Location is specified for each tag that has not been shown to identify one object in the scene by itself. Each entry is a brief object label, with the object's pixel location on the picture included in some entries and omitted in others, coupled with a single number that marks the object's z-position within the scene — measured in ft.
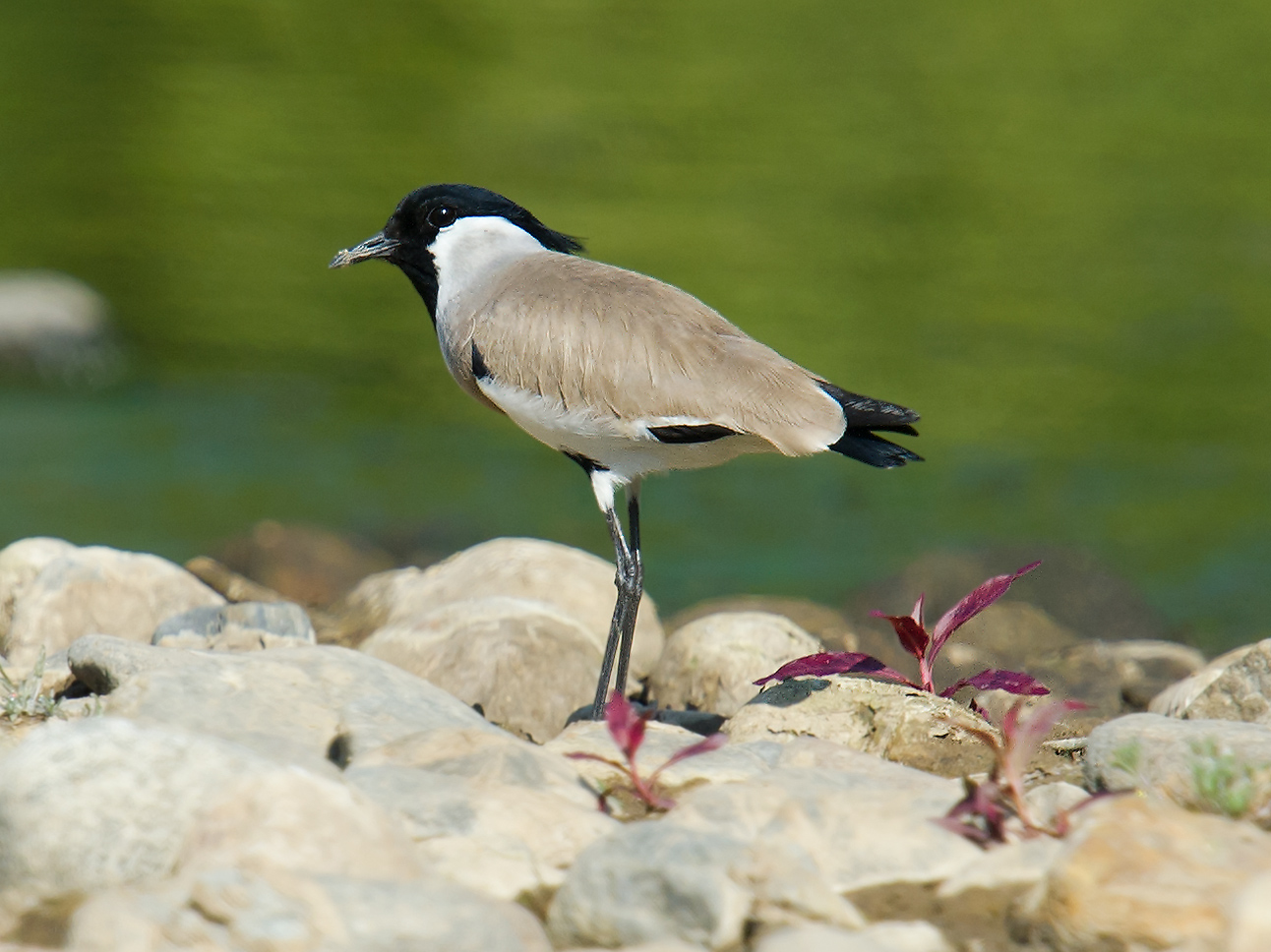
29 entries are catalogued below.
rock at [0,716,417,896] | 22.70
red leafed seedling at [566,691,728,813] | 26.02
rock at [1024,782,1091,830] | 25.71
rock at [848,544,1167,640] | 61.16
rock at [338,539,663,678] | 45.27
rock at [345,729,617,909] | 24.16
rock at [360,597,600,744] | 38.83
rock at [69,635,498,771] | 28.40
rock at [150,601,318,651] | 38.73
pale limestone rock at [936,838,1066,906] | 23.41
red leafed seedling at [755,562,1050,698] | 30.89
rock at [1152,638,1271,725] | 33.55
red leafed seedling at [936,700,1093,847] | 24.38
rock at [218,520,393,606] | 60.13
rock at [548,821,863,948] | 21.97
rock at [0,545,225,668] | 42.11
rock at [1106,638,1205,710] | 47.88
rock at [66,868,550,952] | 21.01
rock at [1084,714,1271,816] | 24.75
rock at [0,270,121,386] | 92.79
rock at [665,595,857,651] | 48.39
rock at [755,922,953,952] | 20.49
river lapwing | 34.91
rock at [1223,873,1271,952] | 20.13
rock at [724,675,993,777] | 31.07
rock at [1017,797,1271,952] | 21.65
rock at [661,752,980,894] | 24.02
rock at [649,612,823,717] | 39.86
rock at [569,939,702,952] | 21.16
